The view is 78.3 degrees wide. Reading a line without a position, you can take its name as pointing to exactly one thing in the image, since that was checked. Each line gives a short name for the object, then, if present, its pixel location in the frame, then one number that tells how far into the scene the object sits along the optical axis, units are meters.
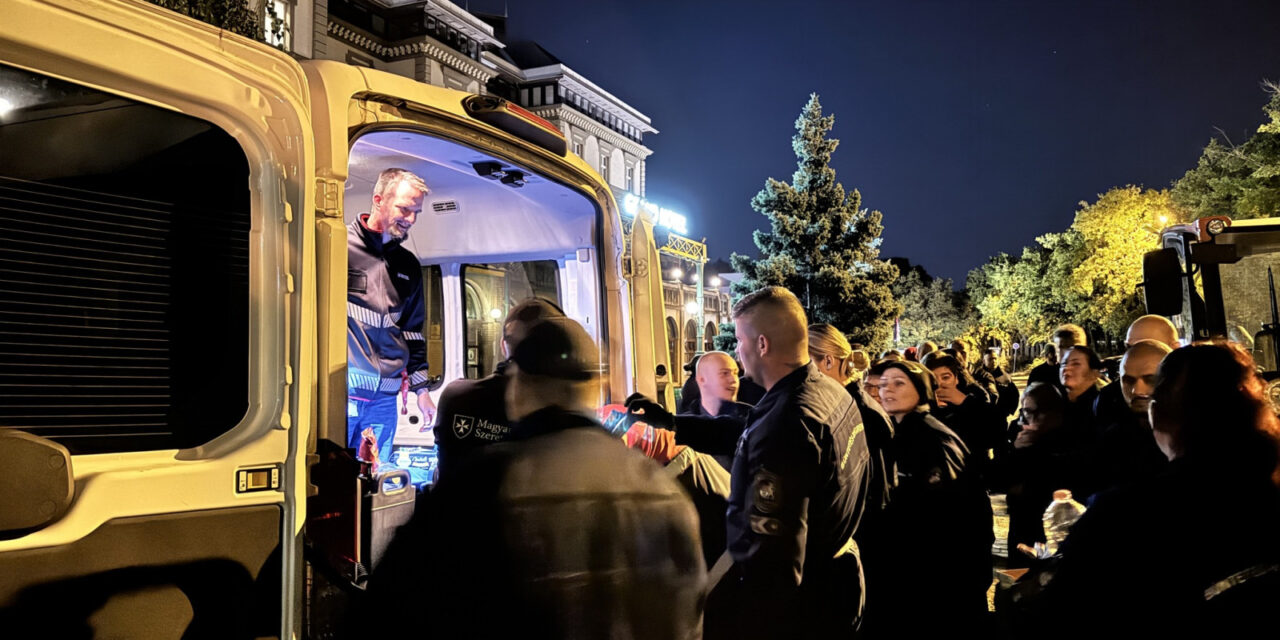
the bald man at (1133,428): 3.74
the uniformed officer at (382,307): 3.93
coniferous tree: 24.78
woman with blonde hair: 3.73
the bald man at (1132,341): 4.52
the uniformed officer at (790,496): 2.64
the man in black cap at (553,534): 2.04
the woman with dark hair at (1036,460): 4.56
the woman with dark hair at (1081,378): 5.25
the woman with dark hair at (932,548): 3.83
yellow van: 1.79
